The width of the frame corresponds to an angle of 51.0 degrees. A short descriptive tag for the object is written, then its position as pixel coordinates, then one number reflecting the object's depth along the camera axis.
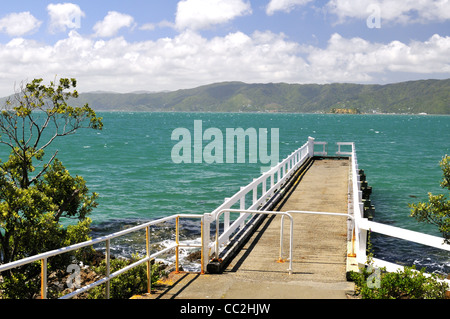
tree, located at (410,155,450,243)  8.66
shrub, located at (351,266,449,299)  6.79
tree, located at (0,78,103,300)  10.68
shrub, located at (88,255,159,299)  9.20
